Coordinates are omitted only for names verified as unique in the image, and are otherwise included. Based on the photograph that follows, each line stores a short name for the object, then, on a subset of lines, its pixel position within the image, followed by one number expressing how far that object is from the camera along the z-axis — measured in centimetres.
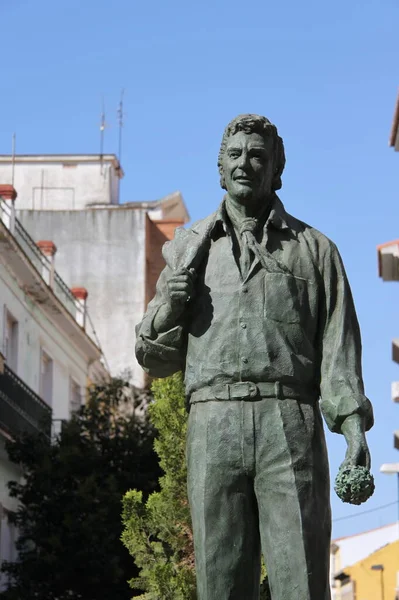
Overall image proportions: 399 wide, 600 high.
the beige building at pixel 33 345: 2709
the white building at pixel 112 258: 3819
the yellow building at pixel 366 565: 5797
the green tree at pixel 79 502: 2364
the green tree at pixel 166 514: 1817
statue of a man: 630
